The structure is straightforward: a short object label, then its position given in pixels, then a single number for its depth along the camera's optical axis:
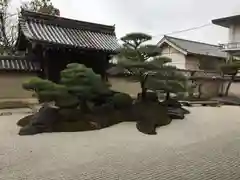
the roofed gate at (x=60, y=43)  7.20
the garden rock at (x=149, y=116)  5.05
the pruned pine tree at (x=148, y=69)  5.74
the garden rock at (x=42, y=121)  4.58
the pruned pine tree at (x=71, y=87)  4.98
